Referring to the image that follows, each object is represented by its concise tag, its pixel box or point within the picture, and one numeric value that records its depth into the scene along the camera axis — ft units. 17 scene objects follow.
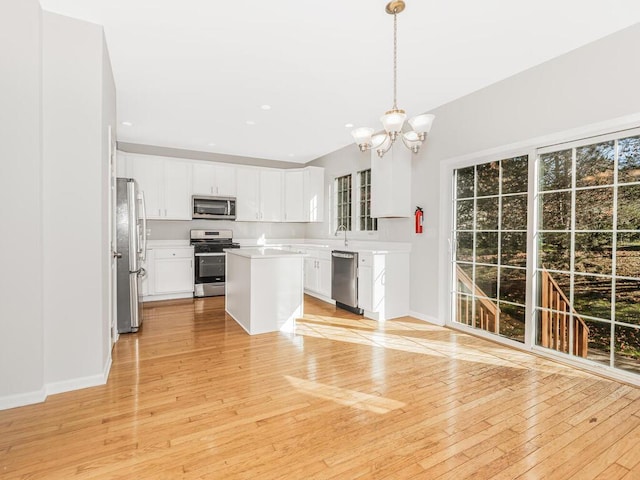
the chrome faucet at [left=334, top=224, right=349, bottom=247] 19.05
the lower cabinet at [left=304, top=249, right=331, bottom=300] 17.60
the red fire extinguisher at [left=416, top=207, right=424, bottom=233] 14.38
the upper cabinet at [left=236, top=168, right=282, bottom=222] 21.48
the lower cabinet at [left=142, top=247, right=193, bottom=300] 18.14
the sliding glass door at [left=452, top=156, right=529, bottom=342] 11.15
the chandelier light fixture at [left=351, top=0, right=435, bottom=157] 7.80
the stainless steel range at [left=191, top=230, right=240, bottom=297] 18.99
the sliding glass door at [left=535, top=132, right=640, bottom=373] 8.61
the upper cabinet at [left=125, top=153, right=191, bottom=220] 18.43
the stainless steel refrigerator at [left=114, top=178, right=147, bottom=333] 11.95
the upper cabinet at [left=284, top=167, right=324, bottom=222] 22.54
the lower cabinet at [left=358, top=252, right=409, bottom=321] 14.39
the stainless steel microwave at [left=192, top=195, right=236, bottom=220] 19.84
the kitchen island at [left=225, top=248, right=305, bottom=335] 12.49
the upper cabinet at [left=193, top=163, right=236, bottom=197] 20.02
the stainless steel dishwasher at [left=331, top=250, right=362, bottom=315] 15.31
